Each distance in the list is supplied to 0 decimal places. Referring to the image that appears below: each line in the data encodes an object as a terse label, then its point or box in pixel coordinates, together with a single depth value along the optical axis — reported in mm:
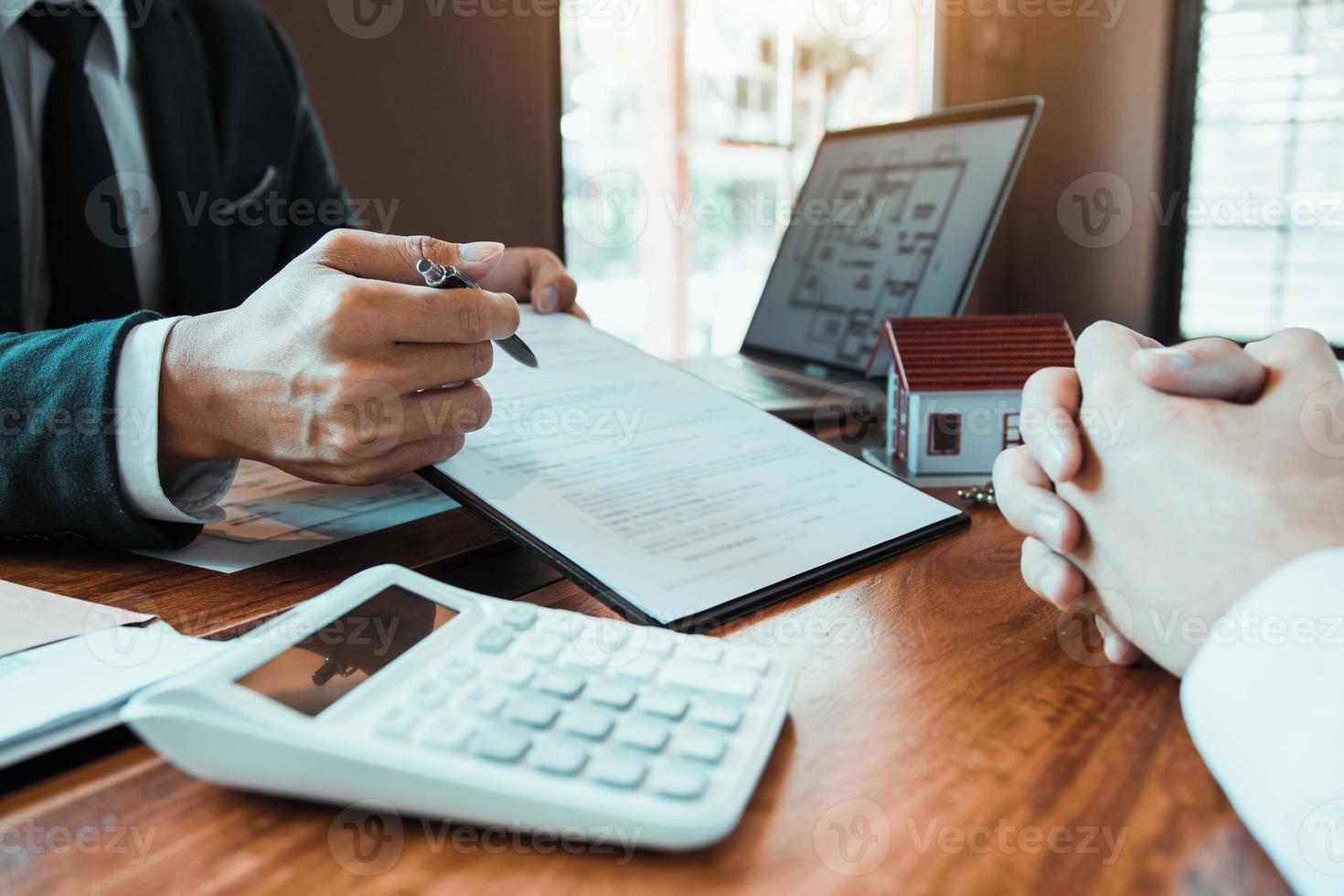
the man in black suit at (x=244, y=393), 498
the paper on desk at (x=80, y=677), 304
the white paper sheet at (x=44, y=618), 375
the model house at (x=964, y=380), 664
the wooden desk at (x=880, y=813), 249
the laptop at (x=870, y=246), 956
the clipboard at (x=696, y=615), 417
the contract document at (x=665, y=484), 460
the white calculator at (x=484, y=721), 259
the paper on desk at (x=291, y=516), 532
